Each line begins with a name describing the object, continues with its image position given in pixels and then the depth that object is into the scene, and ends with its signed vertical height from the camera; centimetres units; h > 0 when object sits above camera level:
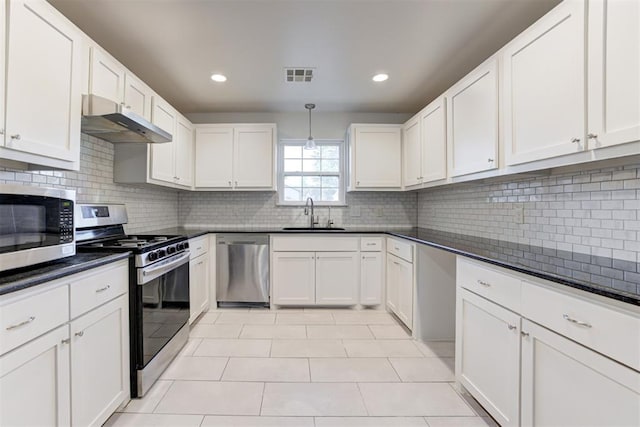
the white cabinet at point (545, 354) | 100 -58
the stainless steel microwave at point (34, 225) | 125 -6
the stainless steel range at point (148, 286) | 187 -51
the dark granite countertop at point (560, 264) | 106 -24
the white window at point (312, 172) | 429 +58
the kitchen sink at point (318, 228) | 389 -20
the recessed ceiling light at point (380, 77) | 303 +137
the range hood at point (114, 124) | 189 +62
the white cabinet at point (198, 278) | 300 -68
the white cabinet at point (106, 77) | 200 +95
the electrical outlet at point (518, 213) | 225 +1
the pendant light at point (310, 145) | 371 +82
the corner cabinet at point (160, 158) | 274 +52
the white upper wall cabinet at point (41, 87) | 139 +63
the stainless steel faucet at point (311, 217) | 414 -4
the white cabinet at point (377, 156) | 385 +72
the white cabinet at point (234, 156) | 384 +71
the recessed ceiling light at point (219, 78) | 301 +135
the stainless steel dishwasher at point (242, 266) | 356 -62
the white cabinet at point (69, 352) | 111 -62
